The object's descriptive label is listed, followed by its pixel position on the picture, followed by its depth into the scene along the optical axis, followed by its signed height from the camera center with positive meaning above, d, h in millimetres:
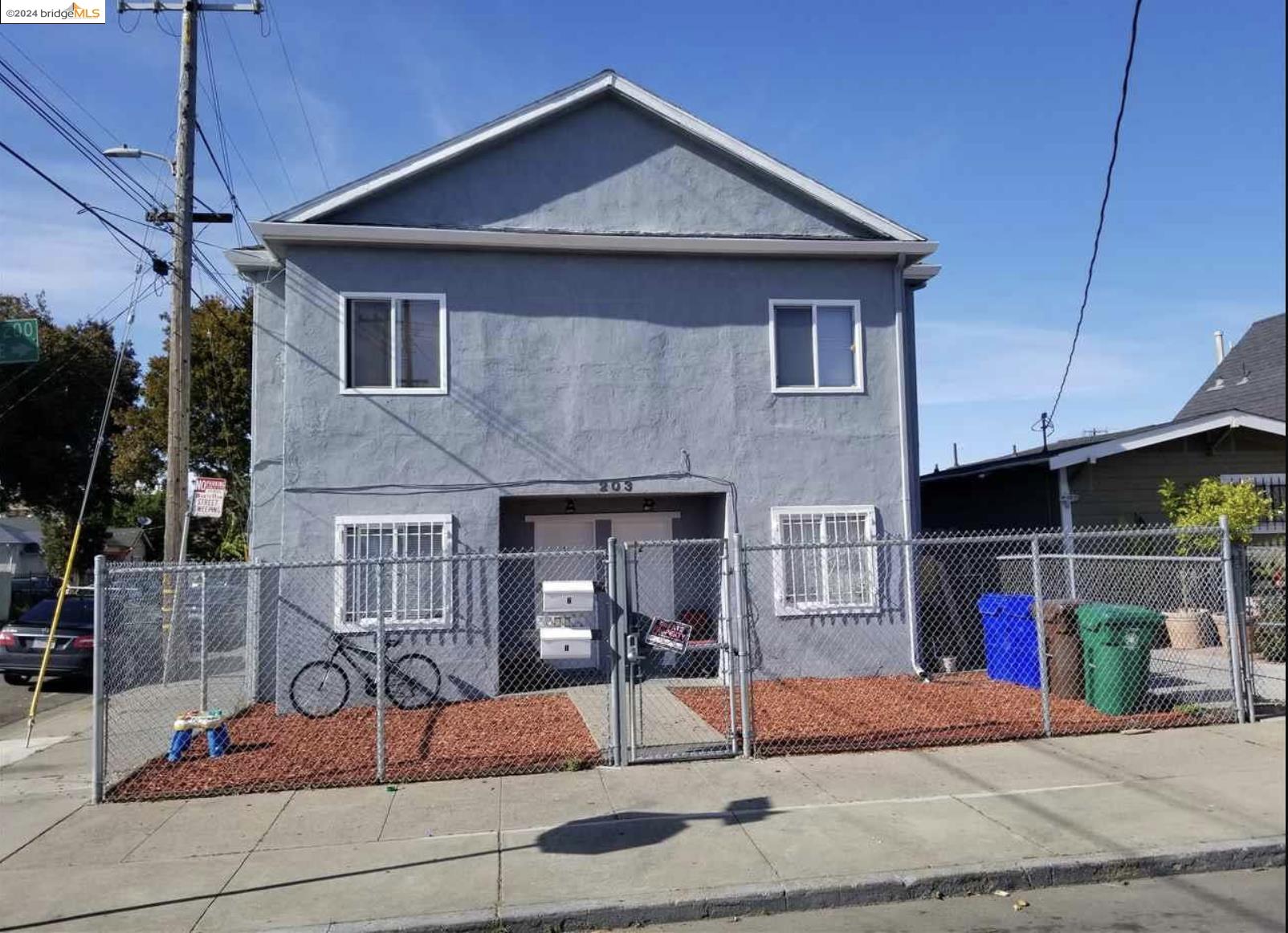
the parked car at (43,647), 14555 -1136
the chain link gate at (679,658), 8336 -1036
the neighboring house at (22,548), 37812 +943
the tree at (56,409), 29359 +4892
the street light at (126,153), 13023 +5498
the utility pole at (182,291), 12164 +3531
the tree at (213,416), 25359 +4068
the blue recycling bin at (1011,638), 10695 -948
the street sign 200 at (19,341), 9180 +2176
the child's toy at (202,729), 8594 -1452
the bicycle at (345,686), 10680 -1334
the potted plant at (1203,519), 12406 +414
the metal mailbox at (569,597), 9711 -355
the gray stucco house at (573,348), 11516 +2612
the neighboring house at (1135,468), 14039 +1233
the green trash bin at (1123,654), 9227 -966
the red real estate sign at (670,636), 8625 -671
